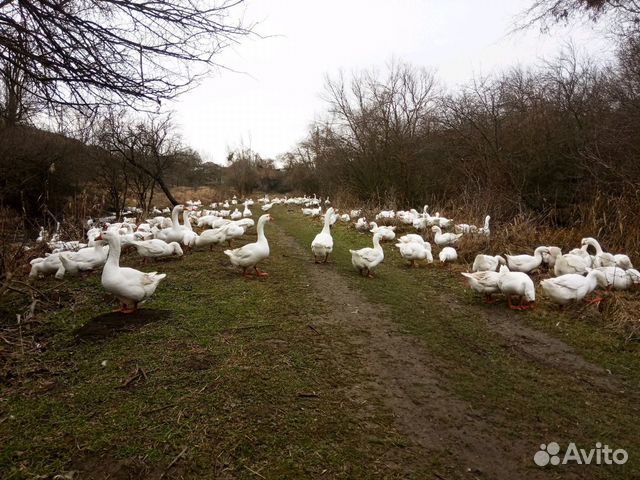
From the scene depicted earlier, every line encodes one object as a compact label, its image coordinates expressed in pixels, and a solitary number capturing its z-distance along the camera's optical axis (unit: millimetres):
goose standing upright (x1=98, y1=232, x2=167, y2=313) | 4969
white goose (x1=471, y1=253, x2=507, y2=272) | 7441
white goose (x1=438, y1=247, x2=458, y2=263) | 9289
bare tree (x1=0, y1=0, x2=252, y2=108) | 3076
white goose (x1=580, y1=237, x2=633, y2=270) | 7348
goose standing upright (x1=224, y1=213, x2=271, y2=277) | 7305
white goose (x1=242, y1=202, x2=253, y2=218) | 18703
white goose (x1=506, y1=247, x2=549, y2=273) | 7477
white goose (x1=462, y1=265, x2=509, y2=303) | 6230
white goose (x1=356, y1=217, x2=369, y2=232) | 15234
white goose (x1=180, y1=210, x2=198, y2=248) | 10062
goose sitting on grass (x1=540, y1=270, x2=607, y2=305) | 5875
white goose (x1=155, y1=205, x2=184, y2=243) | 9841
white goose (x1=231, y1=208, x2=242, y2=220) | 17639
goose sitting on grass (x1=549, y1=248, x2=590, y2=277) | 6699
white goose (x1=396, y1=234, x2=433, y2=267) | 9195
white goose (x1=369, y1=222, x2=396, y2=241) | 12596
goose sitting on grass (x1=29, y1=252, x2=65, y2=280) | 7363
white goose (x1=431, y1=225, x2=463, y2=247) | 10422
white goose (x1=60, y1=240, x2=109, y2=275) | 7274
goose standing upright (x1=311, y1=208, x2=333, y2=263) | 8789
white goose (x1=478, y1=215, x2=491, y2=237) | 10173
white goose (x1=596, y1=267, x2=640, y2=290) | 6512
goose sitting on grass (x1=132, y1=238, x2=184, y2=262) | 8391
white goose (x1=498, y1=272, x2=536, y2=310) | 6027
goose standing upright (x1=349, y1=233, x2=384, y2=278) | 8023
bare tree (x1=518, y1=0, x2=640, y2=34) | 7254
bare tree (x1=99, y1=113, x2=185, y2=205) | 16422
